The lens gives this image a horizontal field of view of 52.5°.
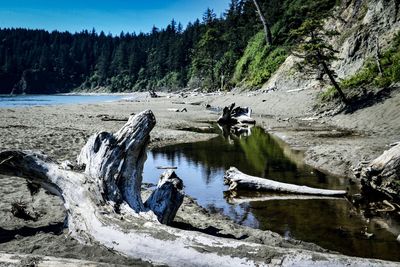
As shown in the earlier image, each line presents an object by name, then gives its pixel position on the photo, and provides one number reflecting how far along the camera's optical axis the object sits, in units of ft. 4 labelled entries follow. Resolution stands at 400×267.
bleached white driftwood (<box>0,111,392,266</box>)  13.66
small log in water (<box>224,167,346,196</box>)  29.53
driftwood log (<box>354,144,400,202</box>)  24.91
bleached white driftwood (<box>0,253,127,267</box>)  13.12
